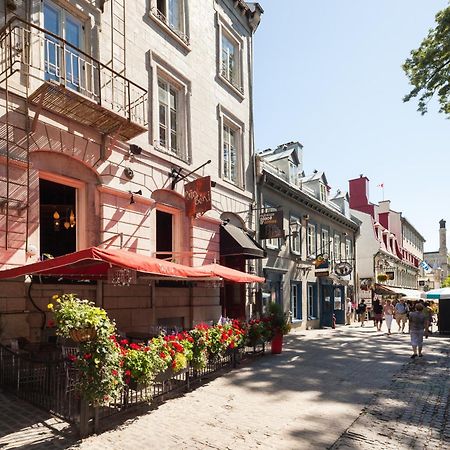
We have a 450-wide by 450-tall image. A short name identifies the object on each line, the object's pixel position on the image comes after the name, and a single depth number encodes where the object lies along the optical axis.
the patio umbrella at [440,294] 20.09
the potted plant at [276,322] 12.20
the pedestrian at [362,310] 25.66
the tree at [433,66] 14.36
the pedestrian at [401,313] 20.89
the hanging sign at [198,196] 12.83
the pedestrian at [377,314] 21.88
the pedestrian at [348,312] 27.89
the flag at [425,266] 43.77
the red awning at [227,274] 9.67
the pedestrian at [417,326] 12.29
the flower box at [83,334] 5.70
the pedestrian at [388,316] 19.64
